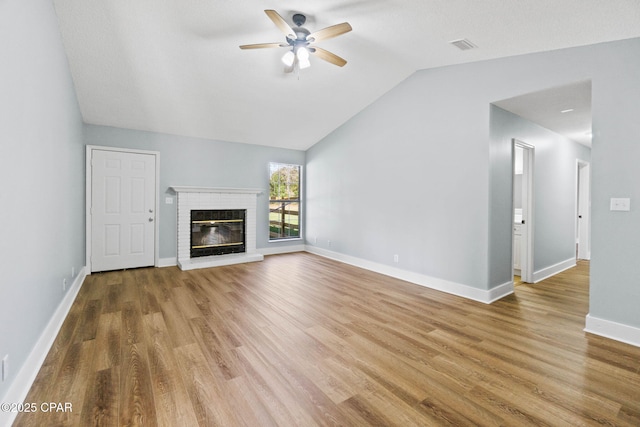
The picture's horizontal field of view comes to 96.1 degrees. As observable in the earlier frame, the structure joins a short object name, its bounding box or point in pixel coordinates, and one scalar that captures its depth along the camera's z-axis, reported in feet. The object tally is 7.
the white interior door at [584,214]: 20.01
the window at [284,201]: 22.35
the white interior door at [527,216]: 14.60
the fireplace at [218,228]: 17.83
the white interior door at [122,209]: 15.88
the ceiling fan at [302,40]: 8.70
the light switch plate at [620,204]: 8.63
